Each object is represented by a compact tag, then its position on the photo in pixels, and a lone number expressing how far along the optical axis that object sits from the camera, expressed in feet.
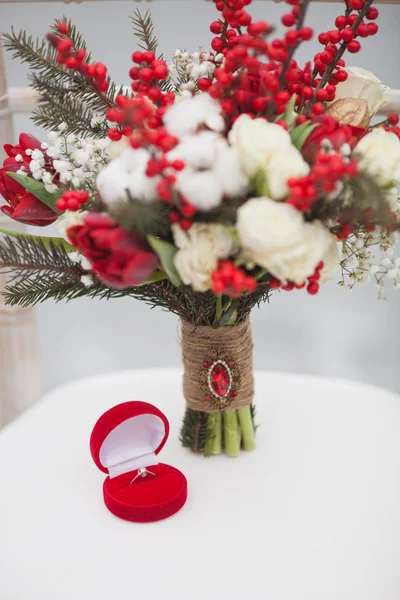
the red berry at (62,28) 2.37
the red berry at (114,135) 2.35
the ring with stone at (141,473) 2.76
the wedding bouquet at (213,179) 1.91
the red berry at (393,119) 2.43
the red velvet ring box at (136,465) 2.65
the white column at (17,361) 5.07
